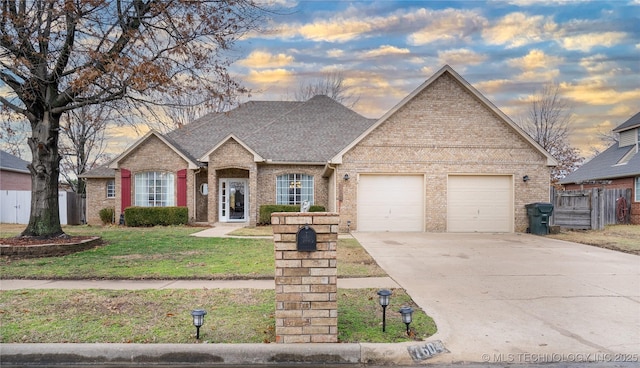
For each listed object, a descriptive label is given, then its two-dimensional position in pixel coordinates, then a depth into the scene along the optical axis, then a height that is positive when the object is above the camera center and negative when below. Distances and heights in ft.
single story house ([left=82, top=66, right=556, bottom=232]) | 53.21 +2.10
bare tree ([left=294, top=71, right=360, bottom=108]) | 122.42 +30.55
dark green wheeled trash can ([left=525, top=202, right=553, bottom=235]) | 51.21 -4.51
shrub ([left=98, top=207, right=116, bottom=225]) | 66.59 -5.47
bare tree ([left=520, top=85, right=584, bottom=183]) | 107.65 +16.43
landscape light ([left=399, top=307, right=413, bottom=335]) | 13.96 -4.77
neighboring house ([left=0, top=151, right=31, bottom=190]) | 86.17 +2.41
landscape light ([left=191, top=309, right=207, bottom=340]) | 13.30 -4.60
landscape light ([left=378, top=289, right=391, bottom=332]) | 14.47 -4.35
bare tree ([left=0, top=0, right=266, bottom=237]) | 31.94 +11.00
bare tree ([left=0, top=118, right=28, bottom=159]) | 37.01 +5.66
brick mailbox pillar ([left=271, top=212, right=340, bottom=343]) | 13.35 -3.29
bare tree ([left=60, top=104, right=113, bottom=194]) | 92.68 +8.00
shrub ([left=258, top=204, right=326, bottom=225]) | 59.00 -3.99
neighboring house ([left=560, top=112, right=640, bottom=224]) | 69.62 +2.91
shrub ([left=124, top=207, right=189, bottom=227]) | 59.82 -5.06
